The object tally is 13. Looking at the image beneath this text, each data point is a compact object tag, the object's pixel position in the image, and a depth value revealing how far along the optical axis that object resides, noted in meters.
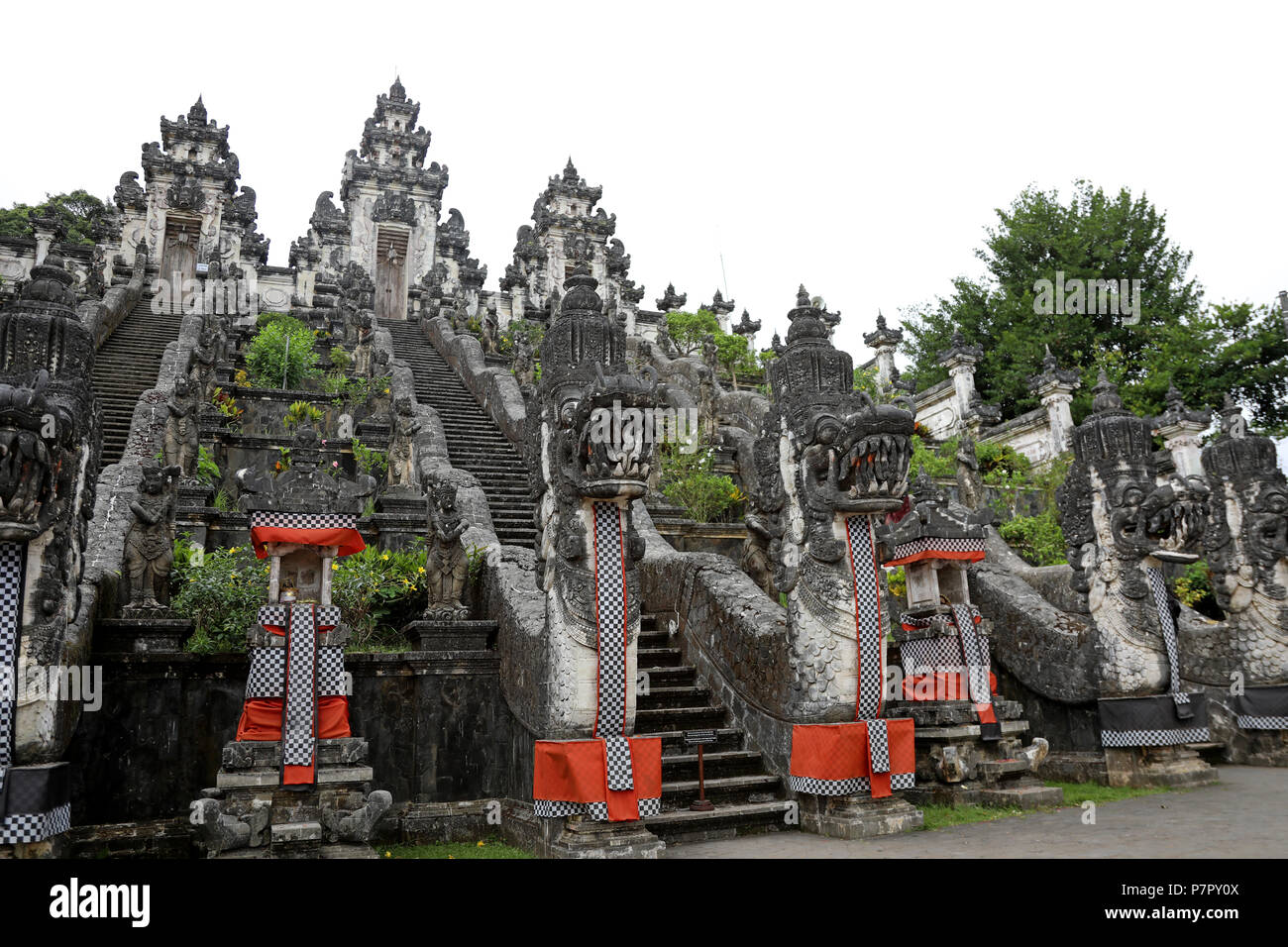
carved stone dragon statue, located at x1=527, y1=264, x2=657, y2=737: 5.93
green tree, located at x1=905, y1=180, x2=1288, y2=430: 23.03
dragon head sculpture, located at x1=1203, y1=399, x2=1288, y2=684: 9.73
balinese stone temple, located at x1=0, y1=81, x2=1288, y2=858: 5.79
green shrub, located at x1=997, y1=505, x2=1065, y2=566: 15.13
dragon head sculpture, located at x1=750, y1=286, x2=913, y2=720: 6.68
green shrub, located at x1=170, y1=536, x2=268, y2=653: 7.56
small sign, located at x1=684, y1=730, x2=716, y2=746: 6.48
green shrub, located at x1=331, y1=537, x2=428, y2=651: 8.20
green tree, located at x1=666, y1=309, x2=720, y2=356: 29.11
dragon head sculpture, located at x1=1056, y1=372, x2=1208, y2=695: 8.50
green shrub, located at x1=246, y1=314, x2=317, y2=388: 17.98
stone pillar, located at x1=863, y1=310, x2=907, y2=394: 29.64
